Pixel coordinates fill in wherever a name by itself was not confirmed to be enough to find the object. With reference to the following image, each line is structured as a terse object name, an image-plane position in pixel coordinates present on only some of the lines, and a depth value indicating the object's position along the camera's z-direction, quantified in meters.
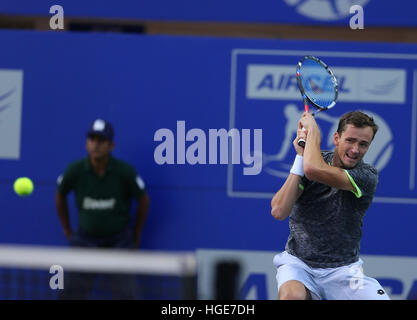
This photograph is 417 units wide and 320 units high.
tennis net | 5.15
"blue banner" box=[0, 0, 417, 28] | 11.21
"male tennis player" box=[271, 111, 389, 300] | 7.96
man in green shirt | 10.60
